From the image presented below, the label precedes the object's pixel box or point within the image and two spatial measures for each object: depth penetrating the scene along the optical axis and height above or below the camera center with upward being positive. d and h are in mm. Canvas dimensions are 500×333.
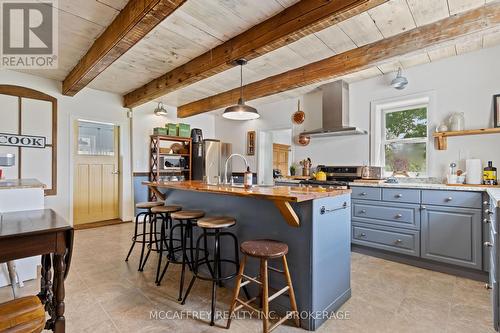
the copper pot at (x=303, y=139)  4749 +505
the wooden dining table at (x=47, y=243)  1265 -401
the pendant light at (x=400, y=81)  3545 +1194
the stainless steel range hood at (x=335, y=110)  4118 +935
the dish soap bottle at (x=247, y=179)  2408 -128
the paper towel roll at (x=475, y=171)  3021 -63
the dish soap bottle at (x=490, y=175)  2901 -106
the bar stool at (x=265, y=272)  1713 -762
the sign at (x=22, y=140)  3801 +411
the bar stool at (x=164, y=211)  2814 -502
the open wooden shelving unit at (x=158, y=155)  5307 +258
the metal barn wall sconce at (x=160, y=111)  5262 +1153
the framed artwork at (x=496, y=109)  2957 +664
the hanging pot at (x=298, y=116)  4883 +972
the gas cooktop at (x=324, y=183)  3680 -260
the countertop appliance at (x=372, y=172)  3873 -93
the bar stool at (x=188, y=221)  2338 -539
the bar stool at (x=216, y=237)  2084 -622
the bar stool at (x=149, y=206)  3093 -496
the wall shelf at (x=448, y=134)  2983 +402
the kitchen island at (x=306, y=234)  1854 -556
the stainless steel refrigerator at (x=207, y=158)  5871 +194
